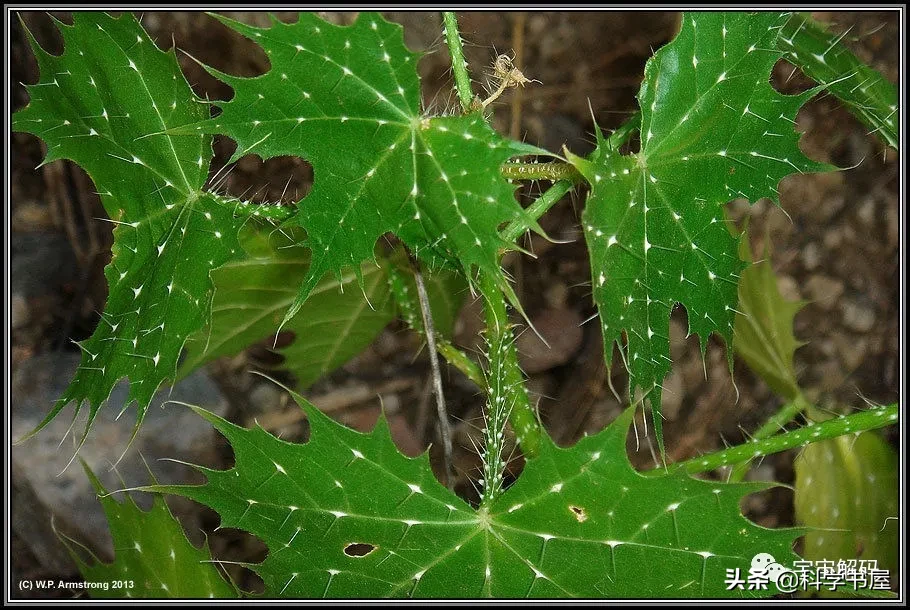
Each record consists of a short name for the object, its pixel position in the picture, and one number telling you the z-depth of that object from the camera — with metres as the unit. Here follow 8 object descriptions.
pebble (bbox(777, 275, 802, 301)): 0.67
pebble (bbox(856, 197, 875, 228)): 0.66
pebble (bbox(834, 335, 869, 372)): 0.66
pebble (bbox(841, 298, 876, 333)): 0.66
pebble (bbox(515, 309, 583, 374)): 0.63
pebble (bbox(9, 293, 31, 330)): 0.59
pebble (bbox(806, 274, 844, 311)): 0.67
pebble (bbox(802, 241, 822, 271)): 0.67
